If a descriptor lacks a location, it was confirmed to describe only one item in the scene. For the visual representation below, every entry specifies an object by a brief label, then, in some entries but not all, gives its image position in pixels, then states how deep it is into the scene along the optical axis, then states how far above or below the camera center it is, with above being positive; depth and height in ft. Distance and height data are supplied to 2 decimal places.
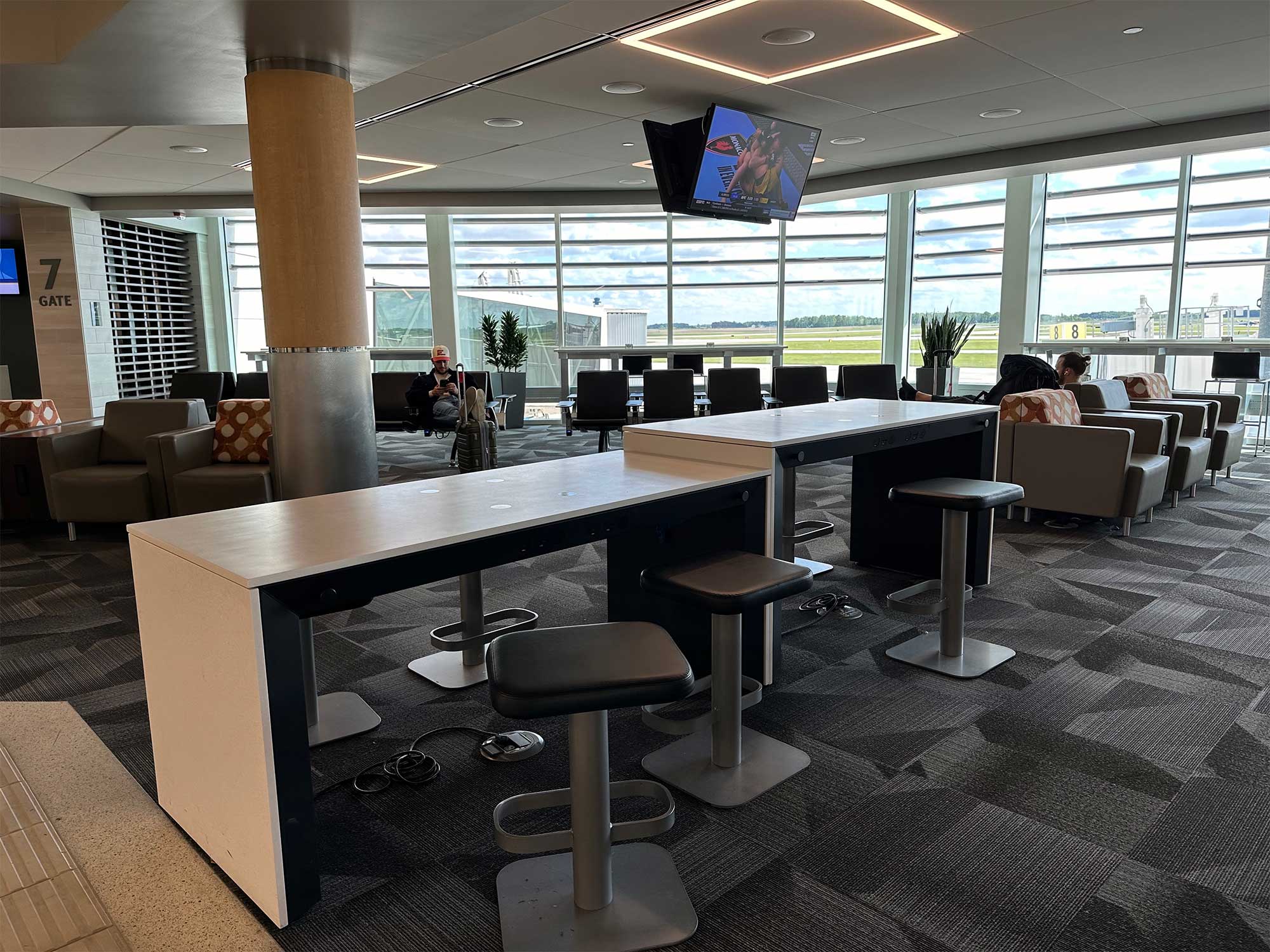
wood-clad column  12.99 +1.25
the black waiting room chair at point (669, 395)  24.76 -1.53
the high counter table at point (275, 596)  5.91 -1.74
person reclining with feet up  21.01 -0.94
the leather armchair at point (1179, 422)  19.33 -2.08
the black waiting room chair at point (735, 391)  25.77 -1.52
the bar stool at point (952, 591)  10.09 -3.12
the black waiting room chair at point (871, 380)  25.09 -1.23
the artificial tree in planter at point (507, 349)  36.63 -0.25
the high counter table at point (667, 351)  34.53 -0.41
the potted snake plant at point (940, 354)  25.81 -0.52
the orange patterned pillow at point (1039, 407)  17.98 -1.51
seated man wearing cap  24.21 -1.57
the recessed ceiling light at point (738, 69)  15.07 +5.69
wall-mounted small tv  34.58 +3.19
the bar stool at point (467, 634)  10.37 -3.57
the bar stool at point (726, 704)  7.36 -3.39
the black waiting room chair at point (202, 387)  28.78 -1.29
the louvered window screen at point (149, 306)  36.06 +1.93
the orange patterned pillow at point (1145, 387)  22.79 -1.39
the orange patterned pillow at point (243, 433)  18.06 -1.77
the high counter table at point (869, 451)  9.78 -1.38
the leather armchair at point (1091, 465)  16.85 -2.60
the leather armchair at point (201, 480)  16.69 -2.55
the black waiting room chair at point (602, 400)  24.11 -1.63
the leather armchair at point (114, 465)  17.66 -2.47
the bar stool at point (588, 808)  5.40 -3.38
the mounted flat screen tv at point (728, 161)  21.24 +4.57
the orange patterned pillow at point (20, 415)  19.67 -1.45
